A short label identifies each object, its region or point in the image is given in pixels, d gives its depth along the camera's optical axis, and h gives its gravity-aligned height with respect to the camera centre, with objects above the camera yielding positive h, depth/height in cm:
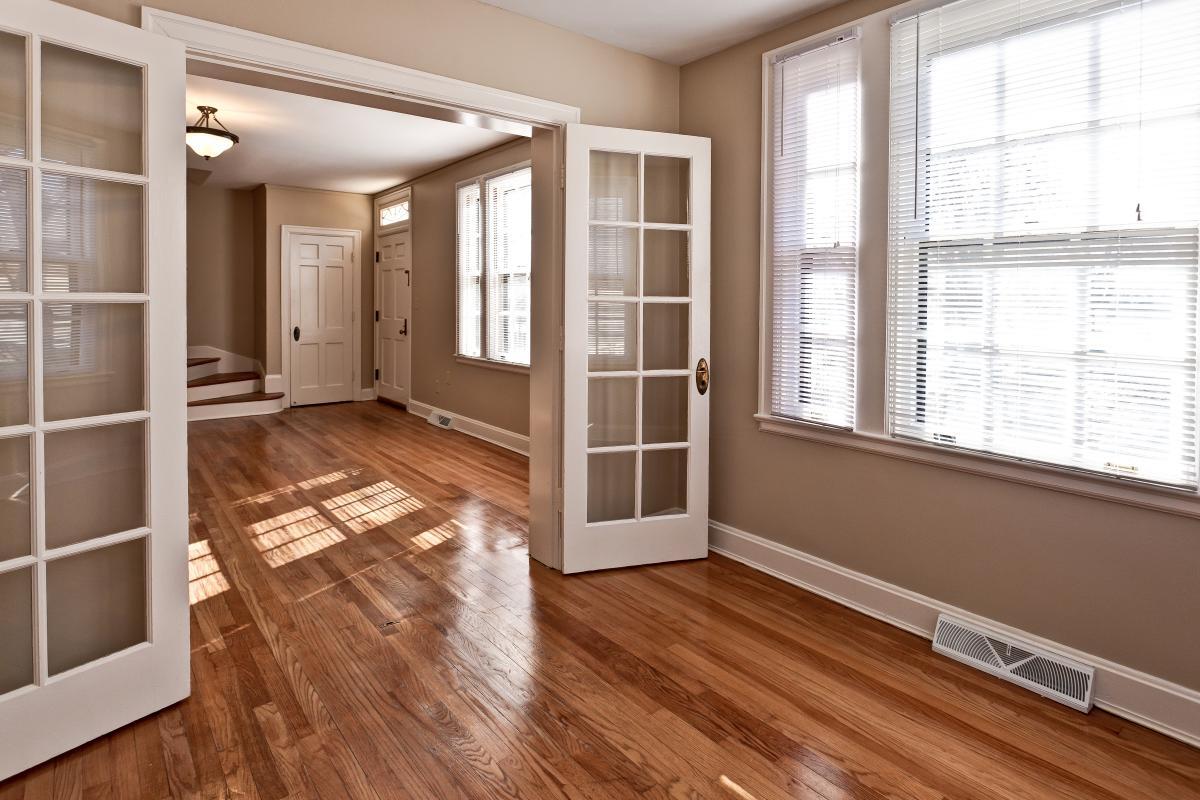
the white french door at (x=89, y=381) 188 -6
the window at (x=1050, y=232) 216 +47
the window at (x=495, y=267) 608 +89
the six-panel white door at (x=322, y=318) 878 +57
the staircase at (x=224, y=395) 786 -40
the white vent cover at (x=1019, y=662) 236 -106
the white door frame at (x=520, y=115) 240 +106
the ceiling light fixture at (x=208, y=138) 531 +171
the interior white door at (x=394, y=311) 845 +65
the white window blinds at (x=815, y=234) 305 +61
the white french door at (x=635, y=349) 338 +8
